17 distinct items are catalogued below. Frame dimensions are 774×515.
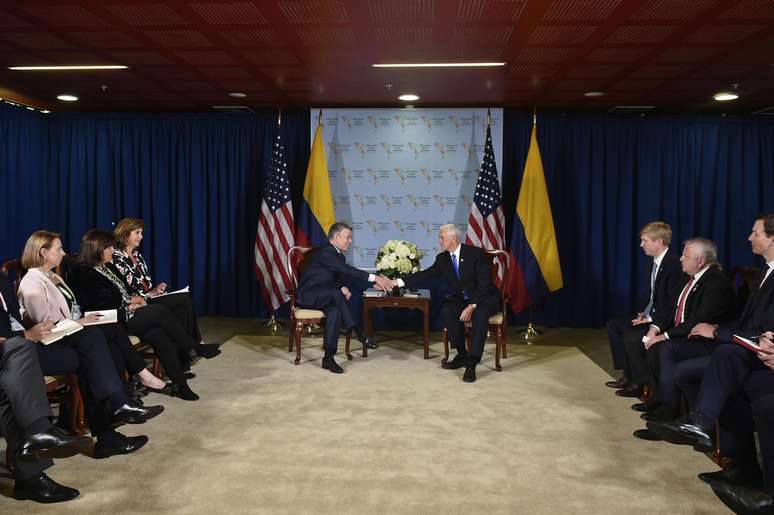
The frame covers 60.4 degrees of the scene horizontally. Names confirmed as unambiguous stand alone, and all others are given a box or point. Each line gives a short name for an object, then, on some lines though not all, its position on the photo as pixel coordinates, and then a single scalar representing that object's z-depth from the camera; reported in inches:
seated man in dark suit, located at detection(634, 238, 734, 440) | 171.0
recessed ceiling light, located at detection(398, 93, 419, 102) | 298.7
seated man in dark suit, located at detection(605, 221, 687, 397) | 199.5
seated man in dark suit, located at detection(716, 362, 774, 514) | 123.3
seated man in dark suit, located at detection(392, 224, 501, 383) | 237.0
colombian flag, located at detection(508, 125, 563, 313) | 318.7
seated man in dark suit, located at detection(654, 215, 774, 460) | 144.5
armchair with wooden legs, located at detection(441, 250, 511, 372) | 243.9
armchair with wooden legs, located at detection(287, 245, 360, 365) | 251.6
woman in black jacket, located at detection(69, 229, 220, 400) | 187.3
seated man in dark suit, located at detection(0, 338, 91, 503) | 129.5
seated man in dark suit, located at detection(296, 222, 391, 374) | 251.4
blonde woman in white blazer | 165.3
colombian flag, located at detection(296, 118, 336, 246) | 323.9
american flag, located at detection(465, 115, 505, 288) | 309.7
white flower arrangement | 271.0
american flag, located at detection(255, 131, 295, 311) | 320.5
